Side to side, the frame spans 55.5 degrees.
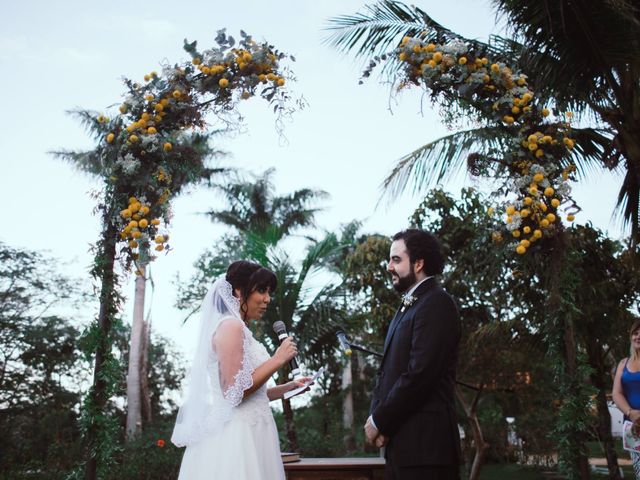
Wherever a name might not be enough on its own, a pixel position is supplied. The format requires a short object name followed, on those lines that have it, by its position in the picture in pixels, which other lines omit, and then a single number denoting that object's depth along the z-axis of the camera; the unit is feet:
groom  9.61
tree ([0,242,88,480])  43.62
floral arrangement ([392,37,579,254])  15.88
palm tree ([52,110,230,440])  54.34
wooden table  15.48
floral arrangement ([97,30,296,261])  17.26
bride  10.68
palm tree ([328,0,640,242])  17.58
